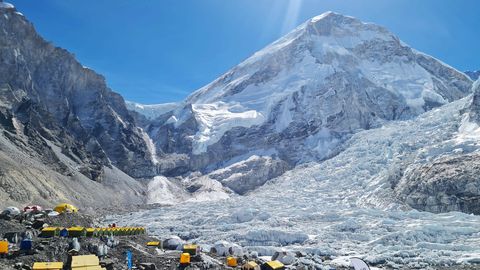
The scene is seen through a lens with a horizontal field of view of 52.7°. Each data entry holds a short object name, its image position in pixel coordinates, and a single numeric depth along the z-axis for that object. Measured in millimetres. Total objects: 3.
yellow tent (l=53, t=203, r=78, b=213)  50806
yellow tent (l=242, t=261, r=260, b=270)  33831
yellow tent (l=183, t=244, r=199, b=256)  36041
